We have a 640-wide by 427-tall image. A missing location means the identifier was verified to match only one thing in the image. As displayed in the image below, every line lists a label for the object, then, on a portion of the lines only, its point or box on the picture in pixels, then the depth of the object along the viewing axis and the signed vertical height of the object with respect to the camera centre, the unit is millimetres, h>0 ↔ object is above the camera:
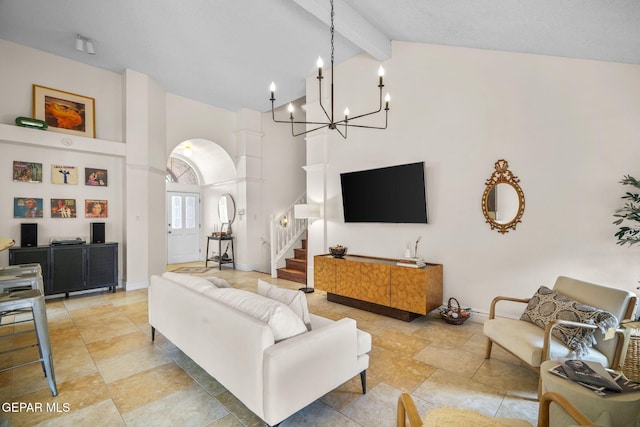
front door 8258 -257
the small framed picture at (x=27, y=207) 4602 +190
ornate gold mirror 3500 +178
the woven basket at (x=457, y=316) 3670 -1230
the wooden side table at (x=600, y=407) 1488 -969
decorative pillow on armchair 2186 -793
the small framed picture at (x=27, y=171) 4602 +742
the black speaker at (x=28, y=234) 4527 -224
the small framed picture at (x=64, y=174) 4914 +735
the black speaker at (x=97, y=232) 5137 -226
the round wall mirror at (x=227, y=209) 7621 +221
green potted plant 2523 -14
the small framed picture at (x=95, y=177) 5219 +730
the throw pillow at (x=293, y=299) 2150 -607
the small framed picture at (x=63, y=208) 4914 +181
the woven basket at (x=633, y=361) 2107 -1033
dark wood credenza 4469 -722
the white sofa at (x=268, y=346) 1673 -814
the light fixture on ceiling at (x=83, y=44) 4395 +2559
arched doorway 7988 +591
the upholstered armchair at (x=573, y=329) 2168 -886
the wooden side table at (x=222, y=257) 7383 -996
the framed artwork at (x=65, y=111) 4789 +1779
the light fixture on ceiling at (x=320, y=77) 2226 +1089
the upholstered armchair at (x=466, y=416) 1256 -887
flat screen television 4230 +321
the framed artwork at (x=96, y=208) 5223 +185
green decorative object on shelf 4426 +1429
